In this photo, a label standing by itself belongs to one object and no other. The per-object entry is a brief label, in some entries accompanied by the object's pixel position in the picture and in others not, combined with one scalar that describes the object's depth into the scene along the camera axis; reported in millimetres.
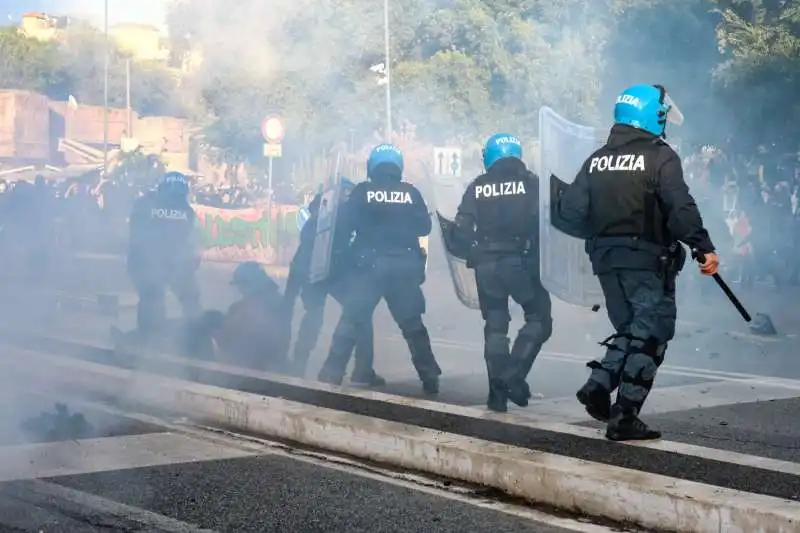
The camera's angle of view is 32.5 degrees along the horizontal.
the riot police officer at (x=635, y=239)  6078
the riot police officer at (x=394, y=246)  8555
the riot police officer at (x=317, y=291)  8945
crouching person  10016
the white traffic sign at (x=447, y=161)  21234
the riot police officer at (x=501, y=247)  7496
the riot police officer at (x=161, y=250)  11227
